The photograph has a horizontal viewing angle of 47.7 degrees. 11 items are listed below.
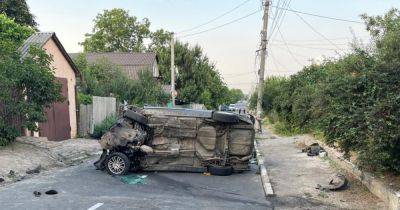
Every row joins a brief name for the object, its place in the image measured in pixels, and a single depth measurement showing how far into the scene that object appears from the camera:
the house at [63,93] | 18.66
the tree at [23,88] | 13.59
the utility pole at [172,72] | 29.70
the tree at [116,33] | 67.00
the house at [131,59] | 49.78
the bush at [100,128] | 21.88
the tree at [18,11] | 34.84
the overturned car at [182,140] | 12.36
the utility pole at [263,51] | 28.05
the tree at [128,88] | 28.02
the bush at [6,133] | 13.43
